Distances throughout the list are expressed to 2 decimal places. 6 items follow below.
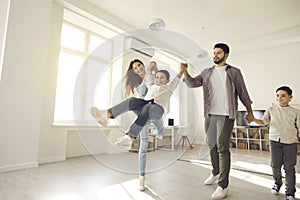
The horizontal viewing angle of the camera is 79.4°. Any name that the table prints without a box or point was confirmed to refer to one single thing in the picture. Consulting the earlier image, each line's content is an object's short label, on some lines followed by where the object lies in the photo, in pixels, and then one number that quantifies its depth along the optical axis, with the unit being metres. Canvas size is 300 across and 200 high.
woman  1.41
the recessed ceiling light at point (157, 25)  2.58
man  1.60
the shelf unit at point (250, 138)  4.70
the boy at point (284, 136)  1.57
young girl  1.34
